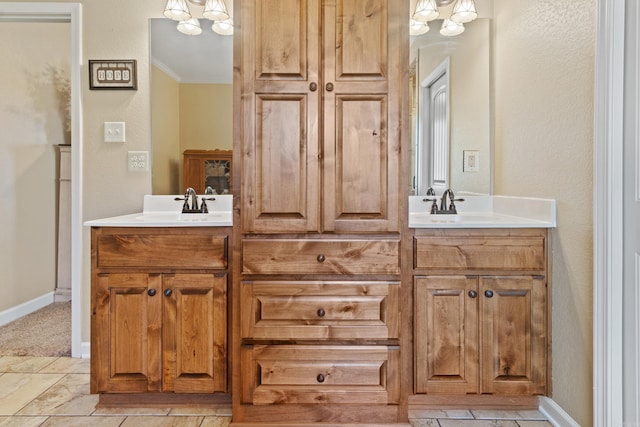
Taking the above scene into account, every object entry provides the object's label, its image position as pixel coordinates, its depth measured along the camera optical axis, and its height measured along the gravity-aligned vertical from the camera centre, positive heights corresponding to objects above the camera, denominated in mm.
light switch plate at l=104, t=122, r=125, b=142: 2498 +432
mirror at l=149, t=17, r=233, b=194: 2506 +647
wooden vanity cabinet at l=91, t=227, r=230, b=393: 1853 -440
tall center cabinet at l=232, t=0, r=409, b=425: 1738 -80
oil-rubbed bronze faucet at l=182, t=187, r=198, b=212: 2412 +22
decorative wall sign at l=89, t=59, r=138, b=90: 2486 +768
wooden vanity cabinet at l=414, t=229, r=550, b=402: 1867 -476
